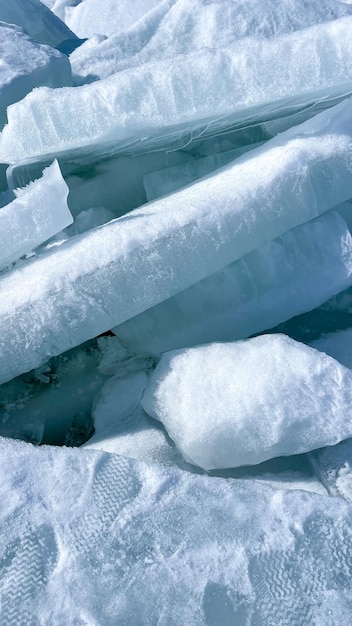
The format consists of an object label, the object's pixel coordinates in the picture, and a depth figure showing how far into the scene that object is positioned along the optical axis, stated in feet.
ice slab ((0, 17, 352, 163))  3.62
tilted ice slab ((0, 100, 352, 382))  3.26
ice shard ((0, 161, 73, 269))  3.43
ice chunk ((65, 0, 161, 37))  8.30
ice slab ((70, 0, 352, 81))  5.74
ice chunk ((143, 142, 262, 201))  4.45
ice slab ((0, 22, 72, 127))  4.88
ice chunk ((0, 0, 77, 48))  7.42
